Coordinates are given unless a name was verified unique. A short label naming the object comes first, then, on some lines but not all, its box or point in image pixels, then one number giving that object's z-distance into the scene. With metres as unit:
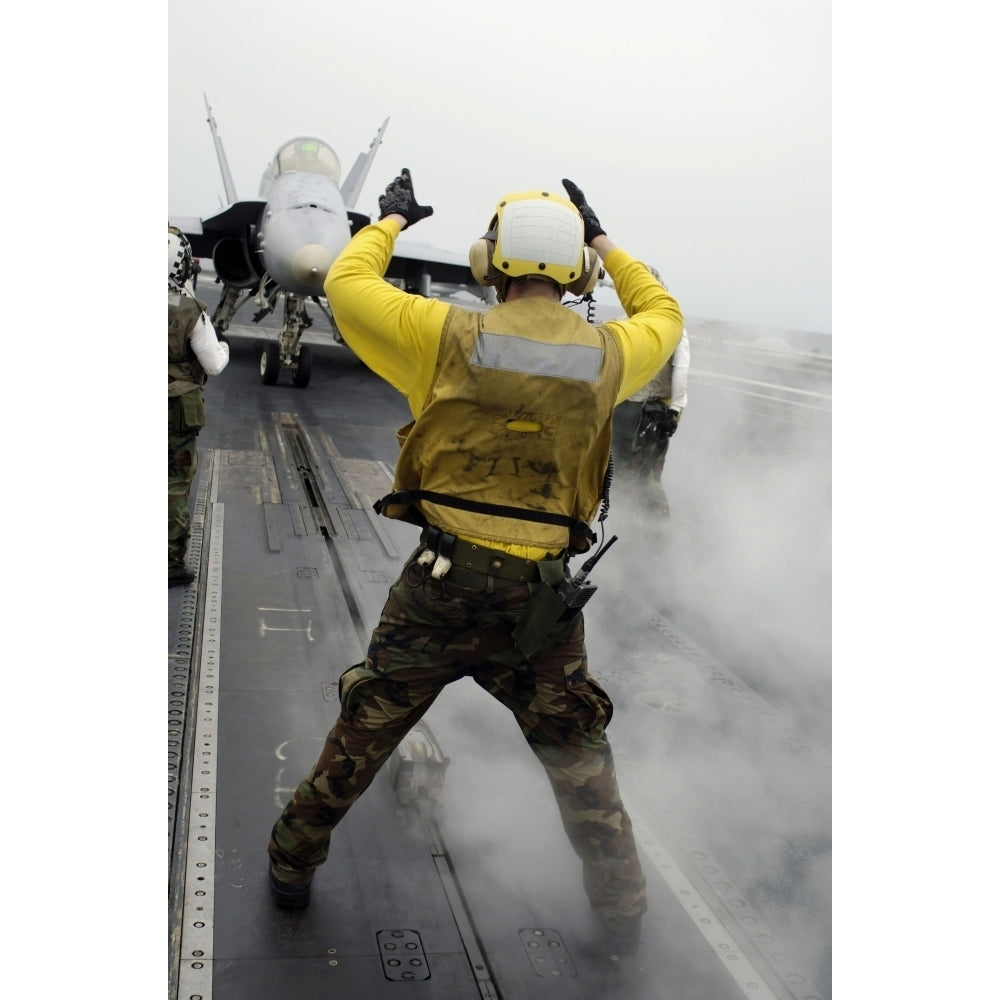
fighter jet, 8.40
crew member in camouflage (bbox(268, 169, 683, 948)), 2.06
